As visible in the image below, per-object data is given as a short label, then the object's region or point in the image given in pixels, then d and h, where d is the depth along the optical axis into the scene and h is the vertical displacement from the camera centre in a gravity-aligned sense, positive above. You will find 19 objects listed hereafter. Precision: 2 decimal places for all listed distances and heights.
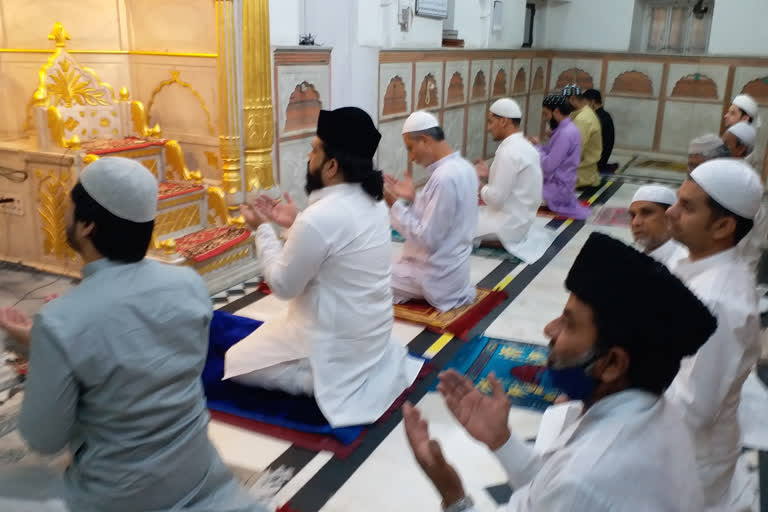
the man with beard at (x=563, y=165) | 6.52 -0.92
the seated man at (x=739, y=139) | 4.40 -0.44
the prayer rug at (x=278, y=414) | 2.62 -1.39
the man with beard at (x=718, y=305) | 1.76 -0.60
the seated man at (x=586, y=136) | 7.56 -0.75
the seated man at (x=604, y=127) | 8.30 -0.74
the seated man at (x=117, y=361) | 1.38 -0.63
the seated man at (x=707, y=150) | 3.94 -0.45
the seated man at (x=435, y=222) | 3.76 -0.88
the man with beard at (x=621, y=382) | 1.08 -0.54
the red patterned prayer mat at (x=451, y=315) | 3.75 -1.40
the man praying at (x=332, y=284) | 2.61 -0.86
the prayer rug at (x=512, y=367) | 3.09 -1.44
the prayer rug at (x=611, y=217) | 6.32 -1.39
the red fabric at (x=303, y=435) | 2.58 -1.41
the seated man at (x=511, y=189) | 5.04 -0.92
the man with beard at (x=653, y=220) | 2.95 -0.65
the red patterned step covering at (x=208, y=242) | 4.09 -1.11
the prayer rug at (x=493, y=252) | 5.22 -1.43
